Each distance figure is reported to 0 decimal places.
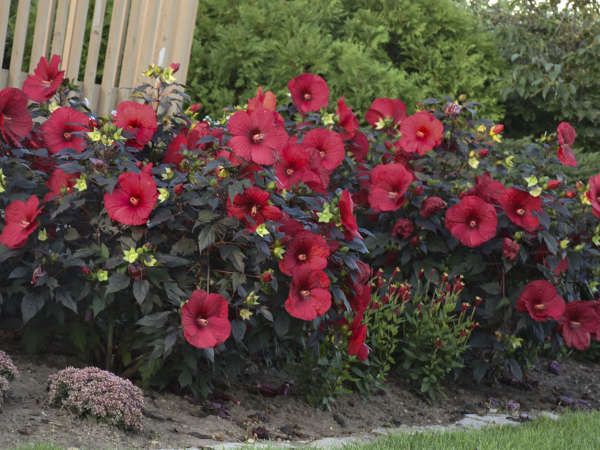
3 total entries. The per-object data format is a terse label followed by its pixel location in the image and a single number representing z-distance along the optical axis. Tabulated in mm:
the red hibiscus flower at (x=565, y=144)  7798
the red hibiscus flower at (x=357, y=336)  6440
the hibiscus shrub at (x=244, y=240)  5857
